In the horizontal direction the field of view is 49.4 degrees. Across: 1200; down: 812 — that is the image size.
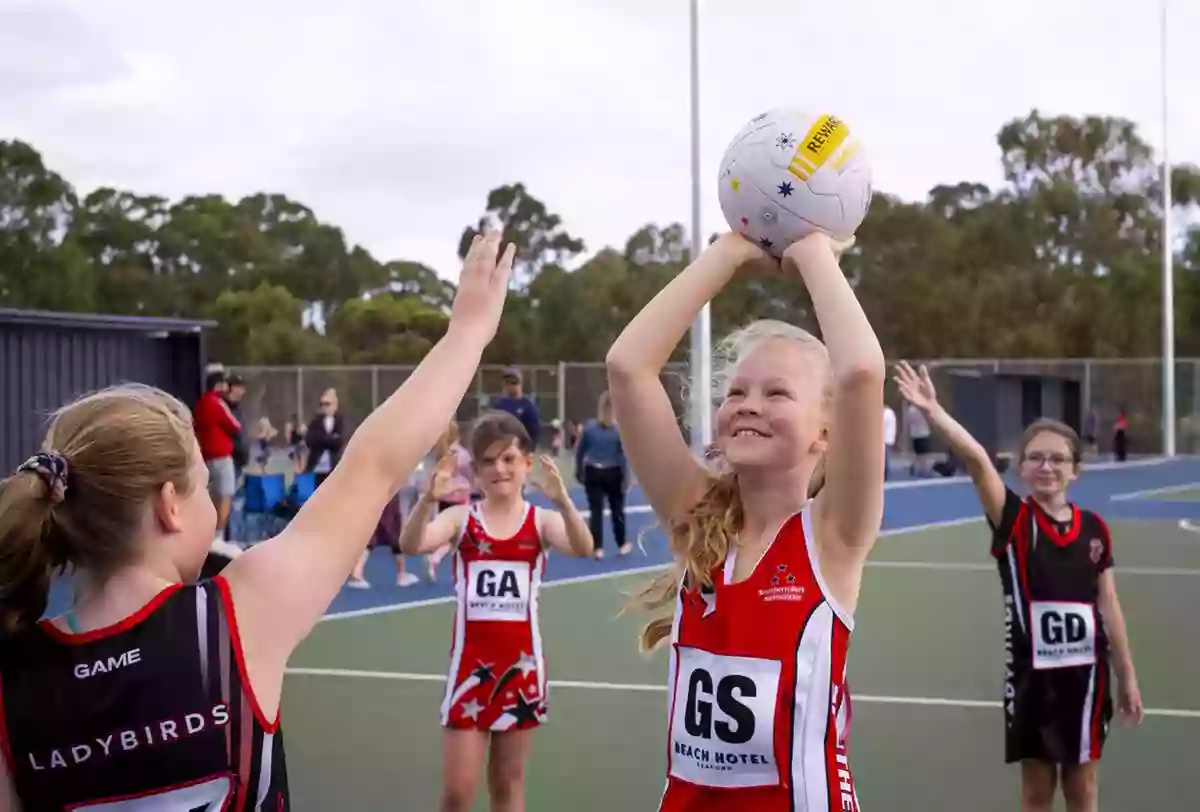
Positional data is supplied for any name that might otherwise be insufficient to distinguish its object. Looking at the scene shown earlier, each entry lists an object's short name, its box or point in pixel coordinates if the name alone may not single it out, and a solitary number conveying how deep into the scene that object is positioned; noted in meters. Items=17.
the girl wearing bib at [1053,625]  4.29
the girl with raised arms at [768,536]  2.47
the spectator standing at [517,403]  12.98
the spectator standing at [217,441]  12.74
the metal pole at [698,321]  18.73
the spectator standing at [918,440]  26.97
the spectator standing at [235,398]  14.05
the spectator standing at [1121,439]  30.30
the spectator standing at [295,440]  24.62
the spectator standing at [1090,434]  30.92
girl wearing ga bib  4.55
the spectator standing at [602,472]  13.74
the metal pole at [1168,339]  30.17
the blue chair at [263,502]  13.96
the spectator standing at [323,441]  14.01
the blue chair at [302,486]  13.88
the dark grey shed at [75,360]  13.16
